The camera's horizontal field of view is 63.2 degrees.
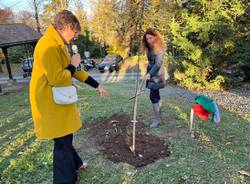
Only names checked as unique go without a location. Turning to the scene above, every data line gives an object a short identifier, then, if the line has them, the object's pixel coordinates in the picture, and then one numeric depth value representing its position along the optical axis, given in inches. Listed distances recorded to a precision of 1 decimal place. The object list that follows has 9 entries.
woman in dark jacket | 132.0
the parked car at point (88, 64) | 751.4
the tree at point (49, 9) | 814.4
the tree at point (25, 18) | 987.9
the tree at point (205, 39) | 302.4
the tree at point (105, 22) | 748.9
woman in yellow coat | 77.3
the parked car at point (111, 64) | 650.7
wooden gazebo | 430.7
